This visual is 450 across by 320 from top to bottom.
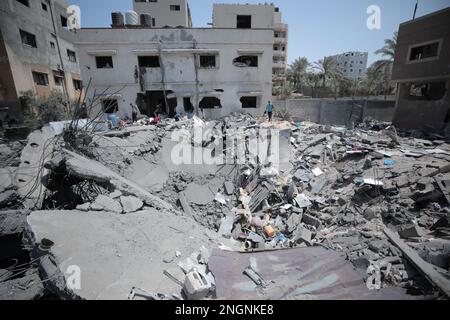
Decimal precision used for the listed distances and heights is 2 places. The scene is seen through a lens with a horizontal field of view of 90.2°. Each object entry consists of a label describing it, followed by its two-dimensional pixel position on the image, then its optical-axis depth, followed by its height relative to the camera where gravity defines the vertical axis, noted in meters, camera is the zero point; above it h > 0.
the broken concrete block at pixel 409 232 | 4.32 -2.61
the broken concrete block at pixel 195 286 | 2.66 -2.18
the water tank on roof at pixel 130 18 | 16.97 +6.10
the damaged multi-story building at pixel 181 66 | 15.71 +2.40
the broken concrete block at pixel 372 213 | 5.43 -2.79
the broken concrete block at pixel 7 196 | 4.31 -1.74
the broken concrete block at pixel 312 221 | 5.70 -3.11
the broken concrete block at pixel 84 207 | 4.13 -1.88
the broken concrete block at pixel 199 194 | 6.53 -2.73
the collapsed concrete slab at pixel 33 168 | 4.58 -1.38
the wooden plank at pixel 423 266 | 2.71 -2.33
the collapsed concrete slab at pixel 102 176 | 4.59 -1.54
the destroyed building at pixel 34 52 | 15.16 +4.05
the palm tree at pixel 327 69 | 27.36 +3.34
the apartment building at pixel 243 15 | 18.53 +6.74
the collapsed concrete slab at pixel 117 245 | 2.80 -2.13
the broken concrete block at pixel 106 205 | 4.24 -1.90
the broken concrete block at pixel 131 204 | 4.36 -1.98
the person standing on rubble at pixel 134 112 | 15.19 -0.71
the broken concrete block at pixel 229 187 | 7.10 -2.76
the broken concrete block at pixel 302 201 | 6.33 -2.89
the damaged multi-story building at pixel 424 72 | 11.95 +1.26
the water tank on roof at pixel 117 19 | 16.81 +6.02
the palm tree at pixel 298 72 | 29.95 +3.42
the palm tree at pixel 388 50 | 20.94 +4.16
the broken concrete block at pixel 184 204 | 5.96 -2.78
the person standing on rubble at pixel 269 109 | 14.91 -0.71
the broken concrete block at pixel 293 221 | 5.62 -3.11
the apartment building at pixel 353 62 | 54.03 +8.08
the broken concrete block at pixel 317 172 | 7.82 -2.55
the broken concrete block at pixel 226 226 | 5.52 -3.13
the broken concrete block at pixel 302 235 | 4.95 -3.08
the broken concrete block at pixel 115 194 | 4.56 -1.84
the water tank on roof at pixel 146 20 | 17.73 +6.21
